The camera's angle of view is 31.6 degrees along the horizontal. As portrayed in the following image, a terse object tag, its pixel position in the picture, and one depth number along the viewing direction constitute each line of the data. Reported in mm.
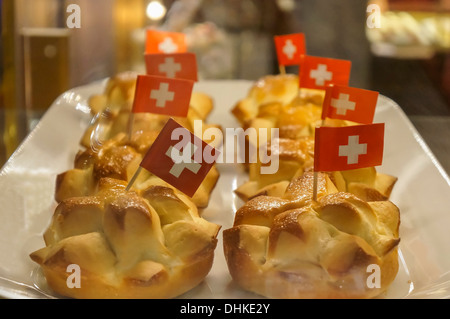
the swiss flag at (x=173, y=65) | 557
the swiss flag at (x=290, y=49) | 602
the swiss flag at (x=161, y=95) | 472
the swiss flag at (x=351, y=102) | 454
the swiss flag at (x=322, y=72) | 530
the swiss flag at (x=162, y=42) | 606
